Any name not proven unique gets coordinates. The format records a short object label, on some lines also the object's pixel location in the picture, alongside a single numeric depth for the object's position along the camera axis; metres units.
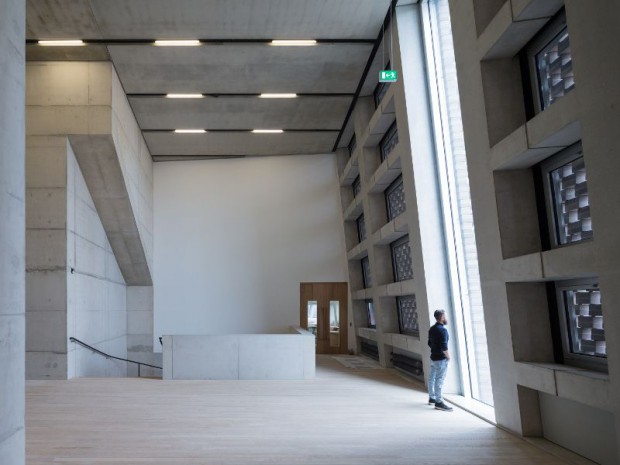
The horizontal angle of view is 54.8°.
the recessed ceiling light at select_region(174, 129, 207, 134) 17.80
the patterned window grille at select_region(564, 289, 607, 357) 6.29
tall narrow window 10.20
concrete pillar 5.02
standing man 8.92
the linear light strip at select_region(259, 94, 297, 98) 15.32
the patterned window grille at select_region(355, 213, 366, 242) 19.12
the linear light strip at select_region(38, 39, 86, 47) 12.47
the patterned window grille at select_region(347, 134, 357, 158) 18.98
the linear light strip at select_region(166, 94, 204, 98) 15.16
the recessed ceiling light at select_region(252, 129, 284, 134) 17.98
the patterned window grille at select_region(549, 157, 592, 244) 6.45
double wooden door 20.08
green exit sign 10.48
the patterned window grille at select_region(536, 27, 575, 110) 6.56
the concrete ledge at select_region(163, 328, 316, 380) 13.03
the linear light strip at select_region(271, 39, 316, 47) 12.56
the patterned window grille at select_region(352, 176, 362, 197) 19.07
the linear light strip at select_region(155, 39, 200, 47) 12.33
